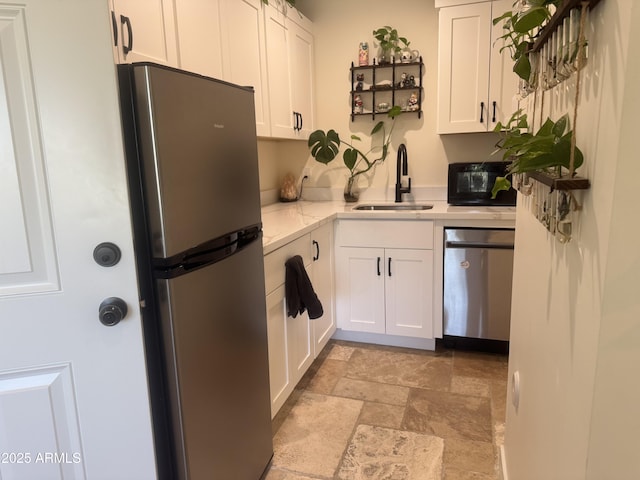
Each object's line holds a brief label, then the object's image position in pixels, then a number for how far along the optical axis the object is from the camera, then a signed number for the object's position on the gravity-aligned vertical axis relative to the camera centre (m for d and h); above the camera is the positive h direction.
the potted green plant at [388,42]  3.08 +0.84
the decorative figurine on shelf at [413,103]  3.15 +0.42
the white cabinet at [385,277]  2.74 -0.73
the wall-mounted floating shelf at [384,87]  3.14 +0.54
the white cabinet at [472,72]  2.68 +0.55
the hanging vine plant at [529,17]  0.77 +0.25
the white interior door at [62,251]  0.97 -0.18
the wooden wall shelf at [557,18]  0.65 +0.23
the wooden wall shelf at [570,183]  0.65 -0.04
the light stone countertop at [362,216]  2.35 -0.31
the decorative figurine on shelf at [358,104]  3.28 +0.44
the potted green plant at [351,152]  3.23 +0.09
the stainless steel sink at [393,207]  3.18 -0.32
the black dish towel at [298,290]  2.10 -0.60
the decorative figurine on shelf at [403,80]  3.15 +0.58
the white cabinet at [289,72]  2.63 +0.61
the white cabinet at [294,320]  1.97 -0.78
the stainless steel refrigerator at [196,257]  1.14 -0.26
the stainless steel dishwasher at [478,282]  2.61 -0.73
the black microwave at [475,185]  2.86 -0.16
